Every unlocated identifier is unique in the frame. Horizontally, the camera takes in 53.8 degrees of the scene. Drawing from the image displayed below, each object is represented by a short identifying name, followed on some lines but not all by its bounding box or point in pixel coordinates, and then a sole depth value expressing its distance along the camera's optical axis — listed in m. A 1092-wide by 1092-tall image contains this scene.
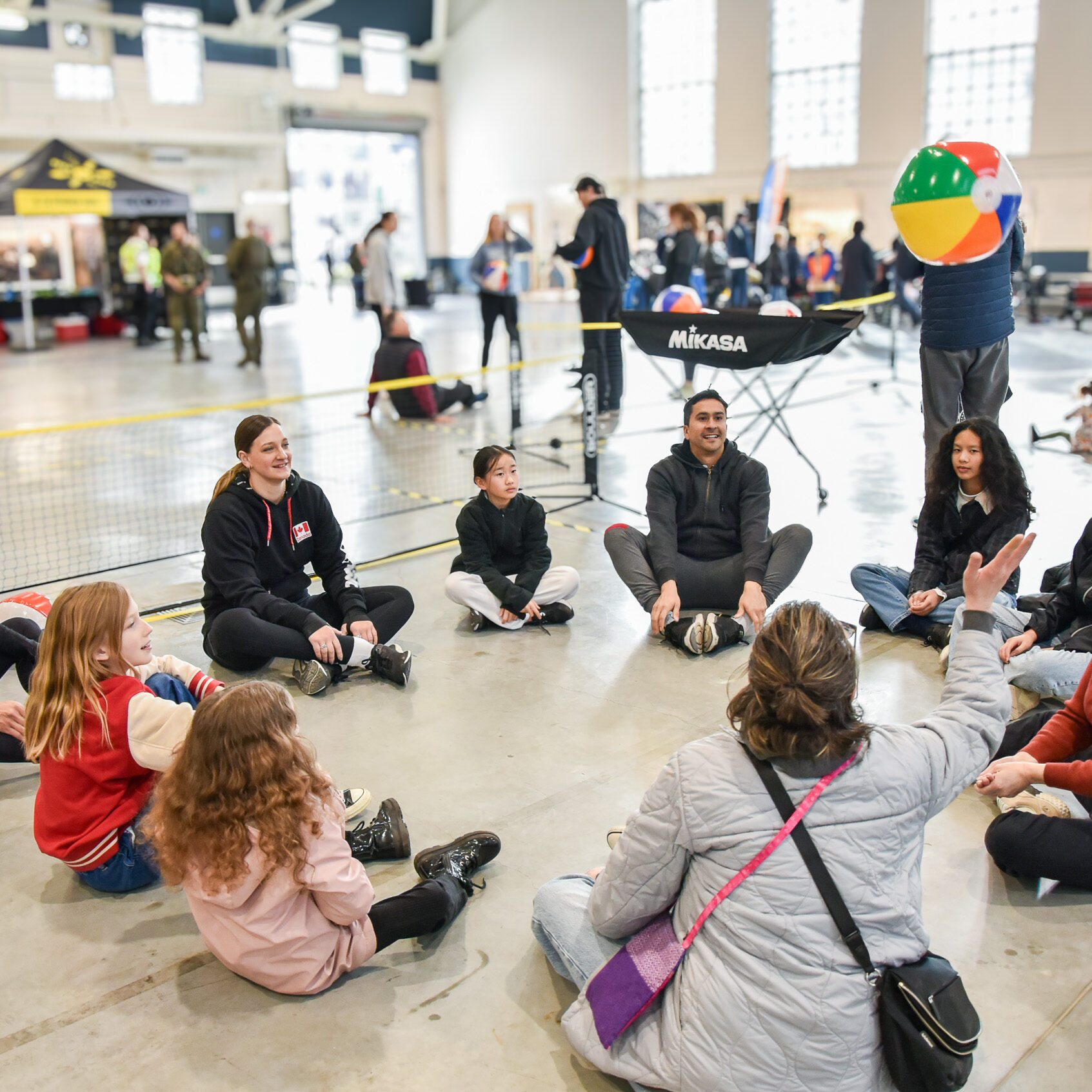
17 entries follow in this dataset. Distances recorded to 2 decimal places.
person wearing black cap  9.55
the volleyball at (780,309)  6.67
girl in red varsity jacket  2.82
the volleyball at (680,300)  8.33
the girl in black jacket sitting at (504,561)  4.87
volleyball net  6.51
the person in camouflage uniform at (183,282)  14.59
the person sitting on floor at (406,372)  10.03
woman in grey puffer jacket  1.95
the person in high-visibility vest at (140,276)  18.28
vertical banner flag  14.27
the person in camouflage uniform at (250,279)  13.32
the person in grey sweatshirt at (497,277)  10.80
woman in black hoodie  4.28
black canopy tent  15.45
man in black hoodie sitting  4.77
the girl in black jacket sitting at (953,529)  4.42
